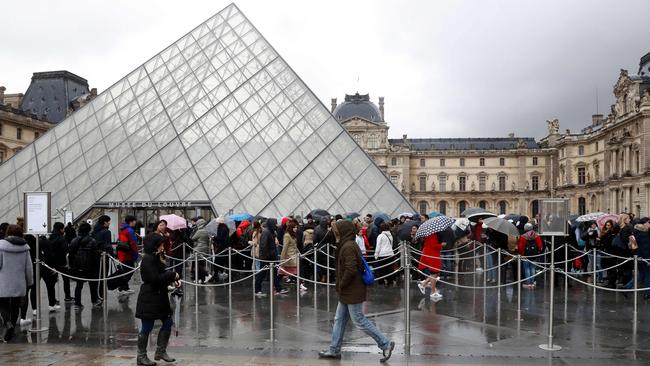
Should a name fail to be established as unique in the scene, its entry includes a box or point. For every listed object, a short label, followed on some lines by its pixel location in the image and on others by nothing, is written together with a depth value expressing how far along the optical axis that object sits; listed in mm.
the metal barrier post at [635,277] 8102
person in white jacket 10820
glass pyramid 17672
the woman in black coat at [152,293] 5395
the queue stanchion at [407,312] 6008
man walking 5551
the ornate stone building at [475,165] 72938
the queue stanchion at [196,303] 8345
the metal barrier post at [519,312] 7844
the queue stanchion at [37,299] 7117
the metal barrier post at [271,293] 6570
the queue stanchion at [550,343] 6086
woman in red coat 9875
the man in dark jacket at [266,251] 9797
